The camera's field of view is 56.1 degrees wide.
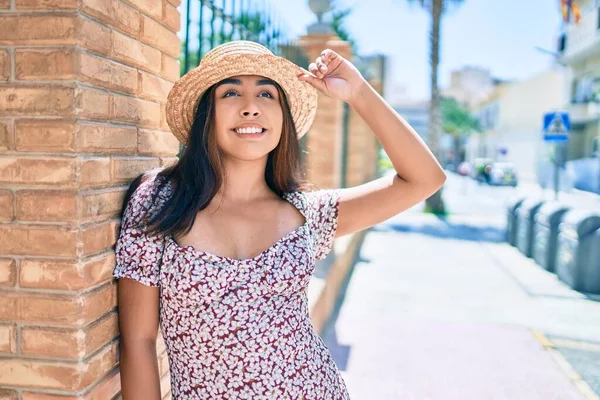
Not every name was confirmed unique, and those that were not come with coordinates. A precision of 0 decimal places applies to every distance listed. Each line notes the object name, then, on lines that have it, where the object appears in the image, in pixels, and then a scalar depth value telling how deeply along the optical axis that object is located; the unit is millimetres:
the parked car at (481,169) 34825
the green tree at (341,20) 22766
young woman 1585
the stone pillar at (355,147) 9922
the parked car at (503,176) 32344
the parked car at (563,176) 26264
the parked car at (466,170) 43441
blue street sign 10516
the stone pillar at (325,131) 6266
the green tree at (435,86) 16438
